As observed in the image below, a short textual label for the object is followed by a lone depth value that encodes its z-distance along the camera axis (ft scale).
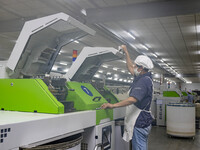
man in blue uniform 7.83
